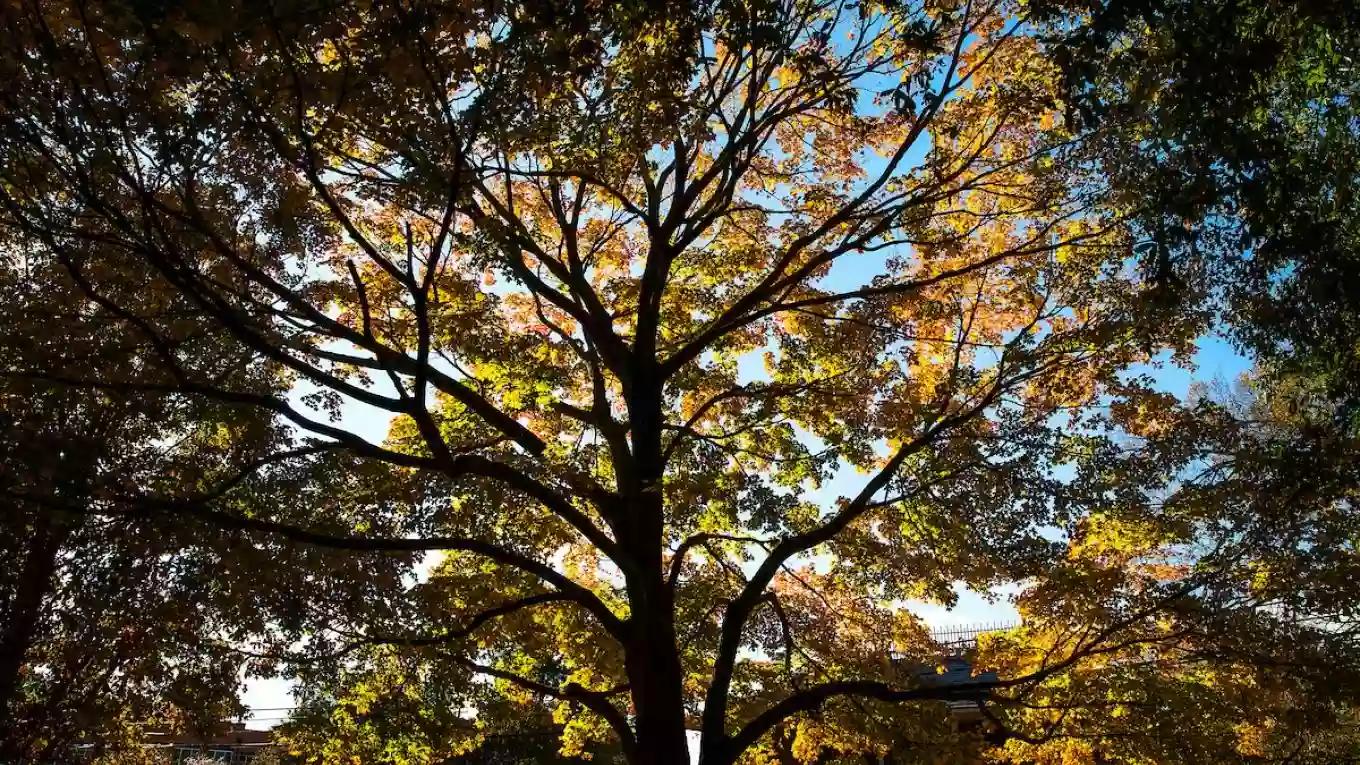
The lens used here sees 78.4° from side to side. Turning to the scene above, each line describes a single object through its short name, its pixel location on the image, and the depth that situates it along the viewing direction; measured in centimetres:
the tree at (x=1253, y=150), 386
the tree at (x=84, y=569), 509
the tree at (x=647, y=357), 477
